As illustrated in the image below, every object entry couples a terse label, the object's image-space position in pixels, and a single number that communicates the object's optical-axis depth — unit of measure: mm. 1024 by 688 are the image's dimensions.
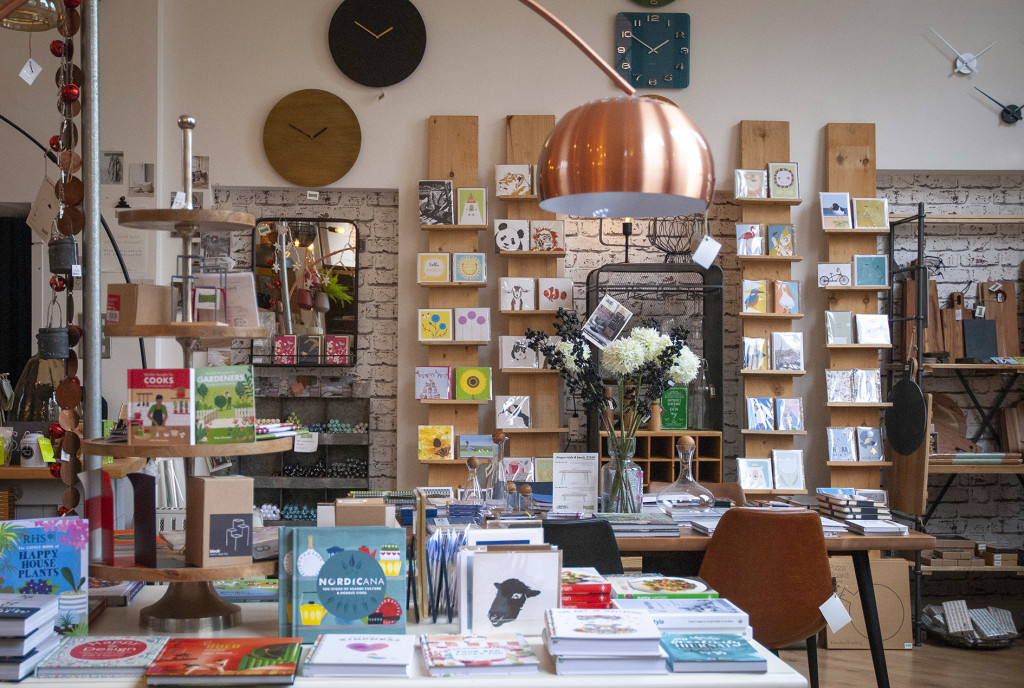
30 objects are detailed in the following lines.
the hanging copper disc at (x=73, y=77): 2381
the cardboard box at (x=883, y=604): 4758
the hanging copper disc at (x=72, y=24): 2373
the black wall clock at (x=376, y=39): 5504
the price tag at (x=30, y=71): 2852
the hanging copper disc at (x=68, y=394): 2330
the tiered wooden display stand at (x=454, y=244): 5414
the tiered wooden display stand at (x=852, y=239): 5461
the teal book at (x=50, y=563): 2088
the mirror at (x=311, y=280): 5629
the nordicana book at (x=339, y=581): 2047
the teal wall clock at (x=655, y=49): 5531
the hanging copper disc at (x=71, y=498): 2287
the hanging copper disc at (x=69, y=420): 2300
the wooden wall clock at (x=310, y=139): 5477
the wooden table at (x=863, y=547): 3244
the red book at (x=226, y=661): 1763
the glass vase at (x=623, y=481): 3562
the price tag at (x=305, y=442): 2436
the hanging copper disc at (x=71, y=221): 2328
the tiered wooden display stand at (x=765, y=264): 5426
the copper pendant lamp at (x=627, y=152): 1978
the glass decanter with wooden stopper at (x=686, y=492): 3750
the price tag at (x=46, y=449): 4102
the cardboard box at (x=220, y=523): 2105
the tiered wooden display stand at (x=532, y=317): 5406
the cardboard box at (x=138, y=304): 2148
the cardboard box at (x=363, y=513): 2131
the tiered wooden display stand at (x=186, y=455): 2082
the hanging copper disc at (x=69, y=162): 2338
